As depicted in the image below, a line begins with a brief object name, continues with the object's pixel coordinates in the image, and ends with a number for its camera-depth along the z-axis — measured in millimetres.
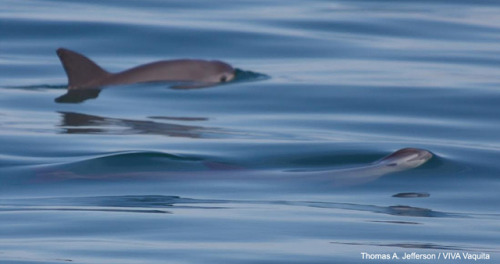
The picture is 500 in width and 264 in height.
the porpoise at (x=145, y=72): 27953
